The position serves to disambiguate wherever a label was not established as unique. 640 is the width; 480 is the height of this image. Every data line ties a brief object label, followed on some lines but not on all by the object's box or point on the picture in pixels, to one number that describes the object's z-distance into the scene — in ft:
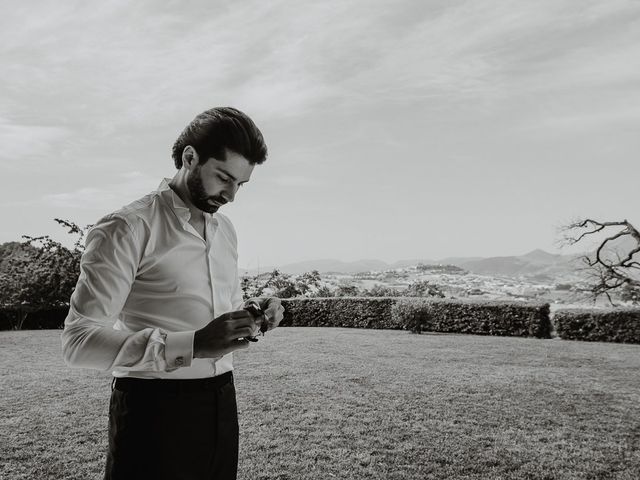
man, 4.98
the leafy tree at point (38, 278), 53.93
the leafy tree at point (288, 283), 71.20
